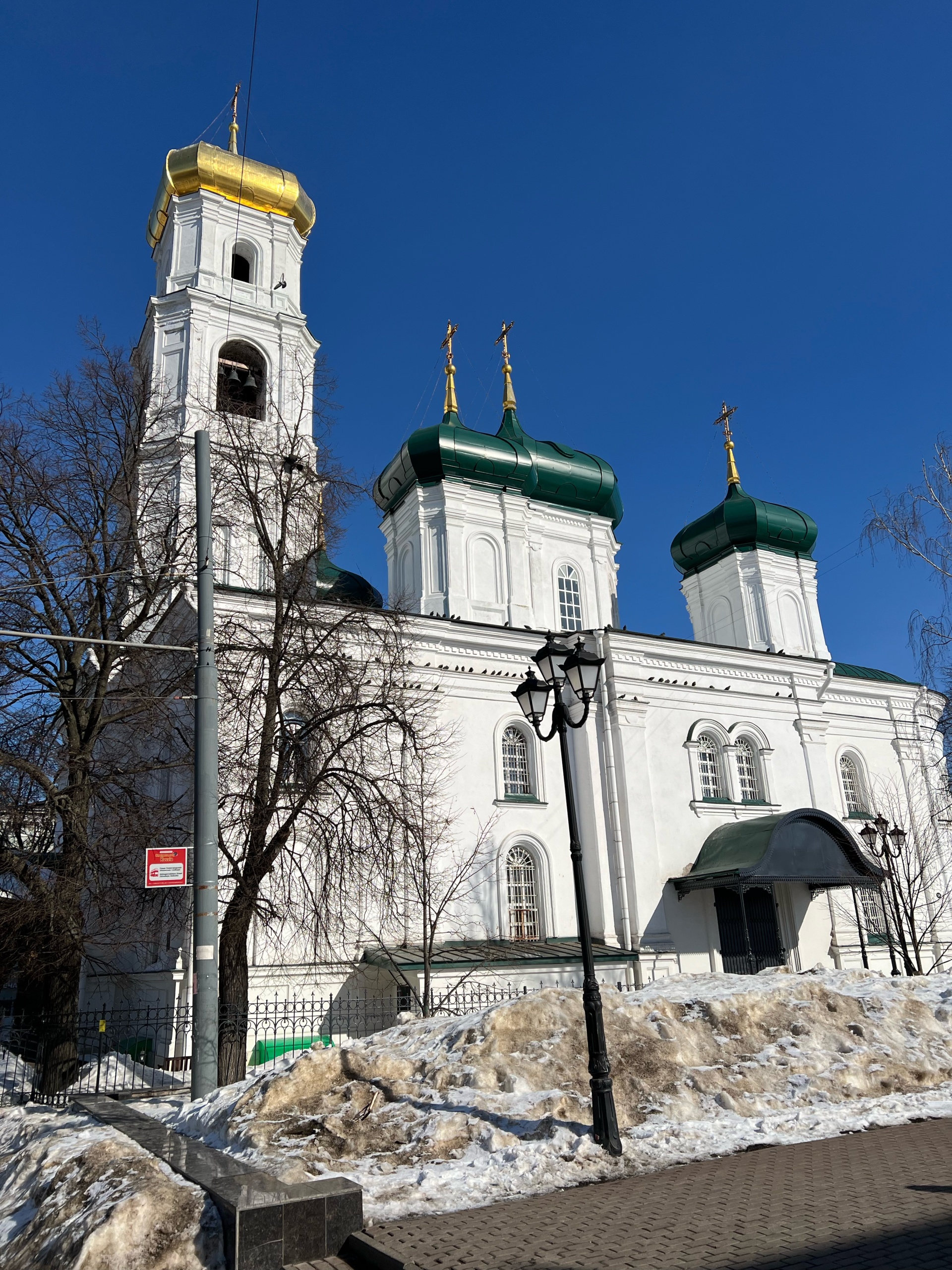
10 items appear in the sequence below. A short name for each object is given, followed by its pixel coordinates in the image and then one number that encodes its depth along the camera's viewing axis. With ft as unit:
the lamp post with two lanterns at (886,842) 66.74
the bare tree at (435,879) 56.90
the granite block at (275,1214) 17.42
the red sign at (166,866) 28.86
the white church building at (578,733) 69.56
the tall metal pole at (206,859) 27.89
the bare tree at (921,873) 82.02
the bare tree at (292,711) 41.09
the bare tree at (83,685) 40.11
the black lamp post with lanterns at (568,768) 24.49
